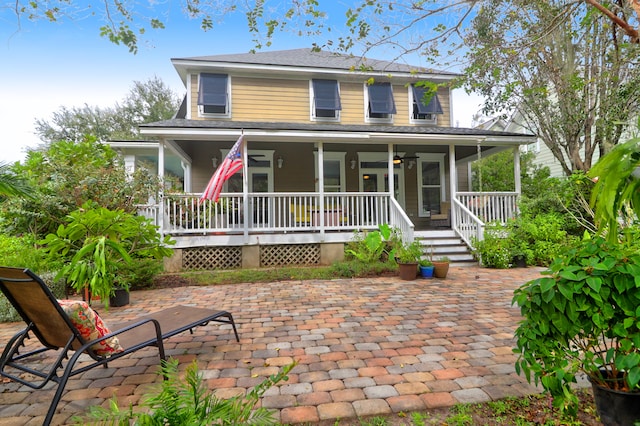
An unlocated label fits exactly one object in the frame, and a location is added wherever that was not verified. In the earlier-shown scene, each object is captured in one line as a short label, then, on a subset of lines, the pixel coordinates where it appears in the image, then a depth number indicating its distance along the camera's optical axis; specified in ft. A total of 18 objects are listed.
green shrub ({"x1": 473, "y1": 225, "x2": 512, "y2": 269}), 24.03
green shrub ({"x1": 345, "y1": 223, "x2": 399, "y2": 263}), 23.63
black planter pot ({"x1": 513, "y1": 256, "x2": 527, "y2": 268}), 24.56
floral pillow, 6.78
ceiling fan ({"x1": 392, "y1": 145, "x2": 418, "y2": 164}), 35.35
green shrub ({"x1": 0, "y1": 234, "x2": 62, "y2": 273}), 15.17
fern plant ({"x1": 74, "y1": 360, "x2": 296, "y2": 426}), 3.83
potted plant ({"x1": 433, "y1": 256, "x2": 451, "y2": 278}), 20.68
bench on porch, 27.17
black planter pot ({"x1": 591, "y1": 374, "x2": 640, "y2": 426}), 5.32
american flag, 22.44
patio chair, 6.23
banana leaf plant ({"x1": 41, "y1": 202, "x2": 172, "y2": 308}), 13.43
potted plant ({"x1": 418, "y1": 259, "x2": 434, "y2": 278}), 20.92
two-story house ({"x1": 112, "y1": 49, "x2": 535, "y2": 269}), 26.18
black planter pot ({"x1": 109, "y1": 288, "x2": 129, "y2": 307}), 15.69
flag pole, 25.90
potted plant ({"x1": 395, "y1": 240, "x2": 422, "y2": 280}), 20.40
